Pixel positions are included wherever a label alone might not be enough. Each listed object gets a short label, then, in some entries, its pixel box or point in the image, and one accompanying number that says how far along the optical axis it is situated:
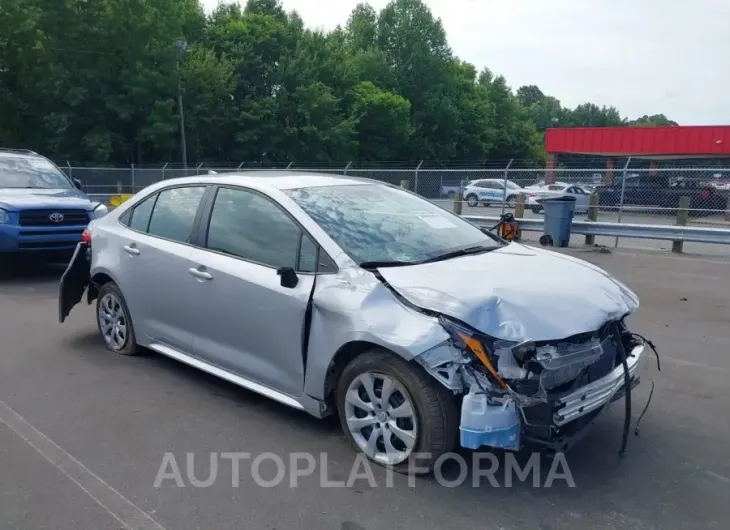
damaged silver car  3.31
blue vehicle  8.74
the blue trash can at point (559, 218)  13.81
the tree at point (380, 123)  51.81
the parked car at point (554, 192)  20.64
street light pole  25.93
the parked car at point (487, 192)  20.30
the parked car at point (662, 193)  18.44
